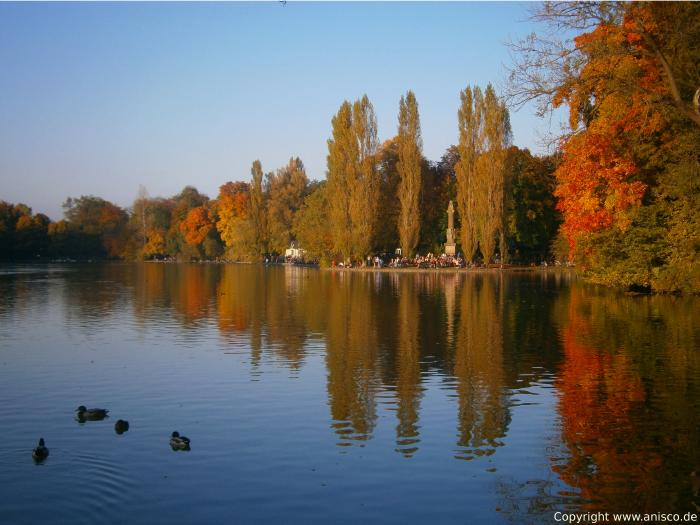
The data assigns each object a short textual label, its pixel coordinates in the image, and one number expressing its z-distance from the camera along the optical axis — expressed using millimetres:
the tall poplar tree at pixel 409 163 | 55688
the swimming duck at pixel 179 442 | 7656
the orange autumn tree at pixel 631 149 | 13523
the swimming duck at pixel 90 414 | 8883
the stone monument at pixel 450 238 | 56969
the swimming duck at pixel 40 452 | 7371
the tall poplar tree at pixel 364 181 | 56312
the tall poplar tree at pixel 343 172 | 56719
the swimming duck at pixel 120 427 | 8406
